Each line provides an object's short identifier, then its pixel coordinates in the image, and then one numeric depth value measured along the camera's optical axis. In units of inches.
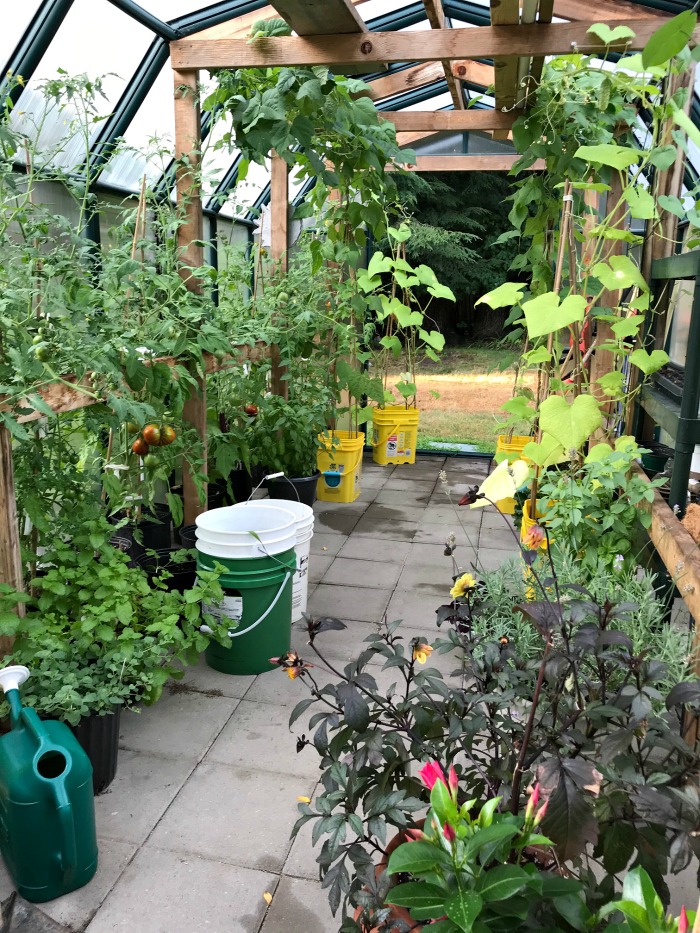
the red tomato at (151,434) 96.5
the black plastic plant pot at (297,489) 168.4
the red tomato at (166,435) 98.9
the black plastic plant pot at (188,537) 122.5
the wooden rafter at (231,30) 111.8
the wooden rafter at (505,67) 97.7
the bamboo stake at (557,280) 111.5
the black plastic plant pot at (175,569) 113.9
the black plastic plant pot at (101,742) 76.5
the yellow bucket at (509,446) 183.5
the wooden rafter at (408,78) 186.7
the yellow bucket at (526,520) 131.7
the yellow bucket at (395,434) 229.9
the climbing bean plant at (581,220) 89.2
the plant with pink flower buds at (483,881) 32.8
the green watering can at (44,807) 61.9
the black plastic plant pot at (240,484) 165.5
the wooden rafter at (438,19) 139.1
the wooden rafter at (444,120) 167.0
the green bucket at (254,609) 98.8
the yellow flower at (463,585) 61.4
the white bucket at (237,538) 97.7
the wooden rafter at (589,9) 126.6
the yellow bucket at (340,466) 186.7
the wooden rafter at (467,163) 218.5
